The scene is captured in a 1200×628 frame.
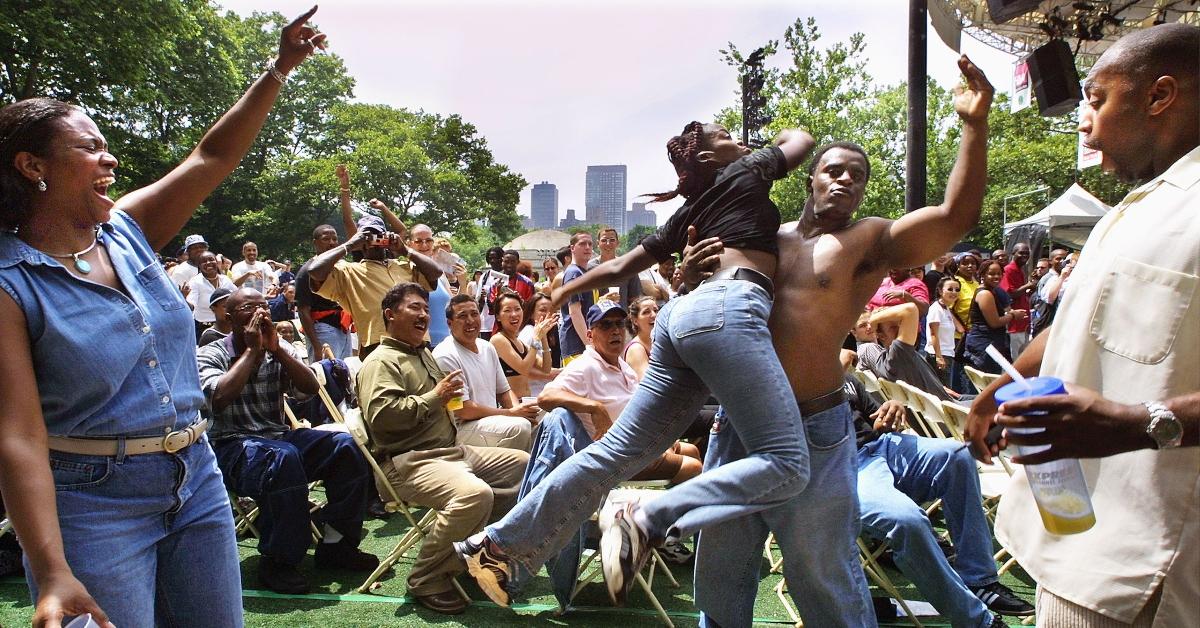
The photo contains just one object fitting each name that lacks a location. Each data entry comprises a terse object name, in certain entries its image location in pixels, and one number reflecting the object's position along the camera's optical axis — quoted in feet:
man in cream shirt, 4.50
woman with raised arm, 5.51
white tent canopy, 59.77
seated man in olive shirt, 13.62
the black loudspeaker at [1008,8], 22.84
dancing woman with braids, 8.42
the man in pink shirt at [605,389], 14.65
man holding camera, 20.58
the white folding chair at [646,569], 11.94
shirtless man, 8.72
